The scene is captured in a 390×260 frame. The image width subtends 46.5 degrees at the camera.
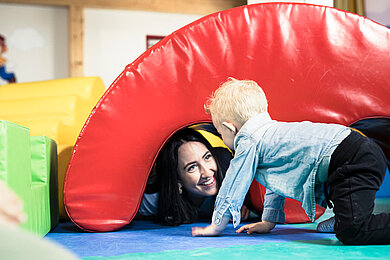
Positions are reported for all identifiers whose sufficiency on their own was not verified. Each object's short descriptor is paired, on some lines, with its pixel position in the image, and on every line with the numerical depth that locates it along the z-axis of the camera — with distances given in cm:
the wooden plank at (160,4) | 393
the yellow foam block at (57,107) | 185
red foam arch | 142
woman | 160
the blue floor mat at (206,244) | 105
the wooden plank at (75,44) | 391
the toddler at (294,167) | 112
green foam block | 105
